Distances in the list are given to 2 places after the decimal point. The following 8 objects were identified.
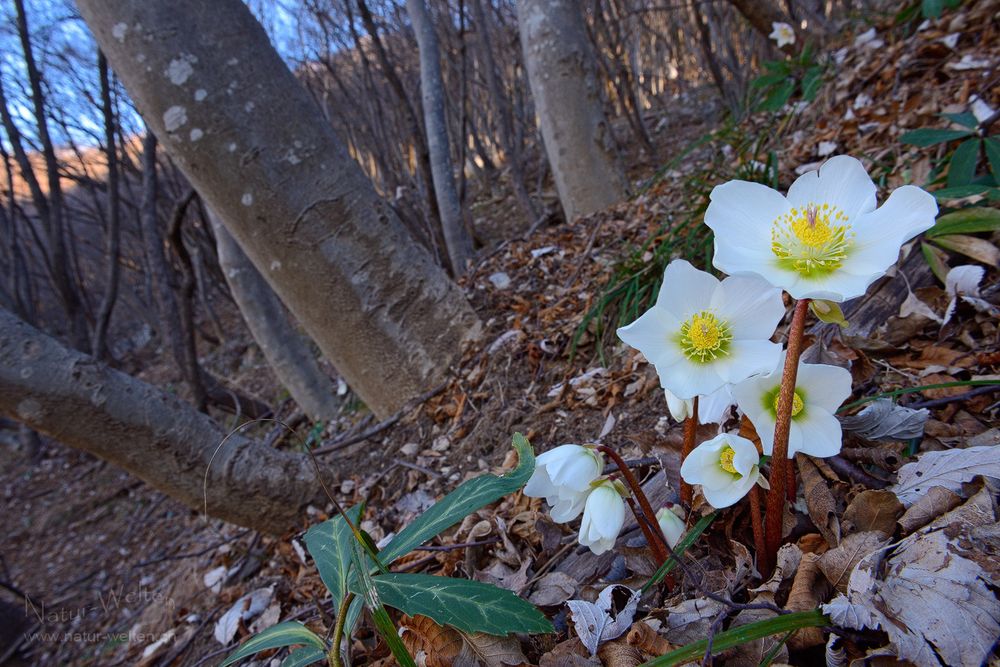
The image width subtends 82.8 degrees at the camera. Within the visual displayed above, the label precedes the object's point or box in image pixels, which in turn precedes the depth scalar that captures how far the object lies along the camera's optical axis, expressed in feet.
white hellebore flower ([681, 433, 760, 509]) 0.65
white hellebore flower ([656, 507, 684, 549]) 0.81
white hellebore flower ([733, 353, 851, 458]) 0.67
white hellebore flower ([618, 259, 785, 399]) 0.66
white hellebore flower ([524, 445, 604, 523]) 0.73
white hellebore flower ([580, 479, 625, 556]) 0.72
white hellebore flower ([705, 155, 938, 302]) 0.59
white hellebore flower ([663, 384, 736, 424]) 0.75
